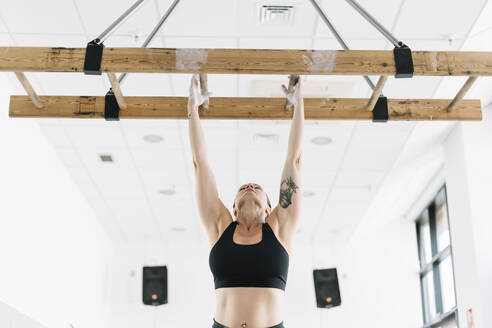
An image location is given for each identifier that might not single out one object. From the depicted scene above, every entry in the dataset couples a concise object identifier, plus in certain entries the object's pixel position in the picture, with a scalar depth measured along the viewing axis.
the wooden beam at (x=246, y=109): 2.65
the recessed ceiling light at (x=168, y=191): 7.20
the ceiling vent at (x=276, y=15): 4.14
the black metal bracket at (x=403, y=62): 2.25
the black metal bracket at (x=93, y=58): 2.23
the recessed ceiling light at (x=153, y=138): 5.87
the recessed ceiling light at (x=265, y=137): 5.88
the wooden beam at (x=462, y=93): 2.47
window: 7.49
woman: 2.22
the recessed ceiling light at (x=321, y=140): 5.90
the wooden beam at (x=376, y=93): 2.43
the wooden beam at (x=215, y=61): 2.24
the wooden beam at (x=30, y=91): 2.42
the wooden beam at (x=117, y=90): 2.40
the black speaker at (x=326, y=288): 8.52
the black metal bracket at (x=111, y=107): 2.62
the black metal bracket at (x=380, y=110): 2.67
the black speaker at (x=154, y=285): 8.60
